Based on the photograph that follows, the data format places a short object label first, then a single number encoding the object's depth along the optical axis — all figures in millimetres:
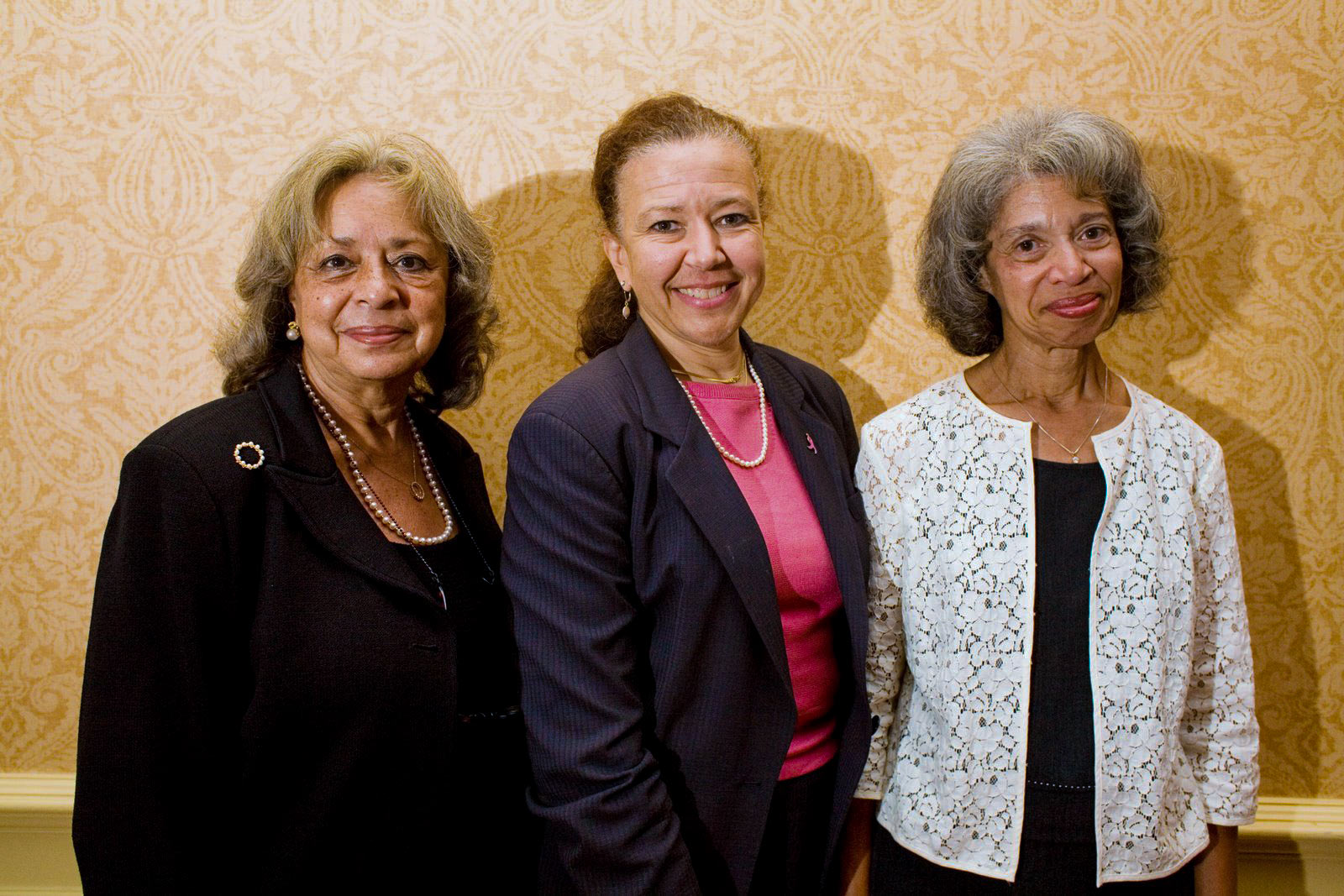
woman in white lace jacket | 1351
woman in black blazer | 1197
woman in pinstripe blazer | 1273
